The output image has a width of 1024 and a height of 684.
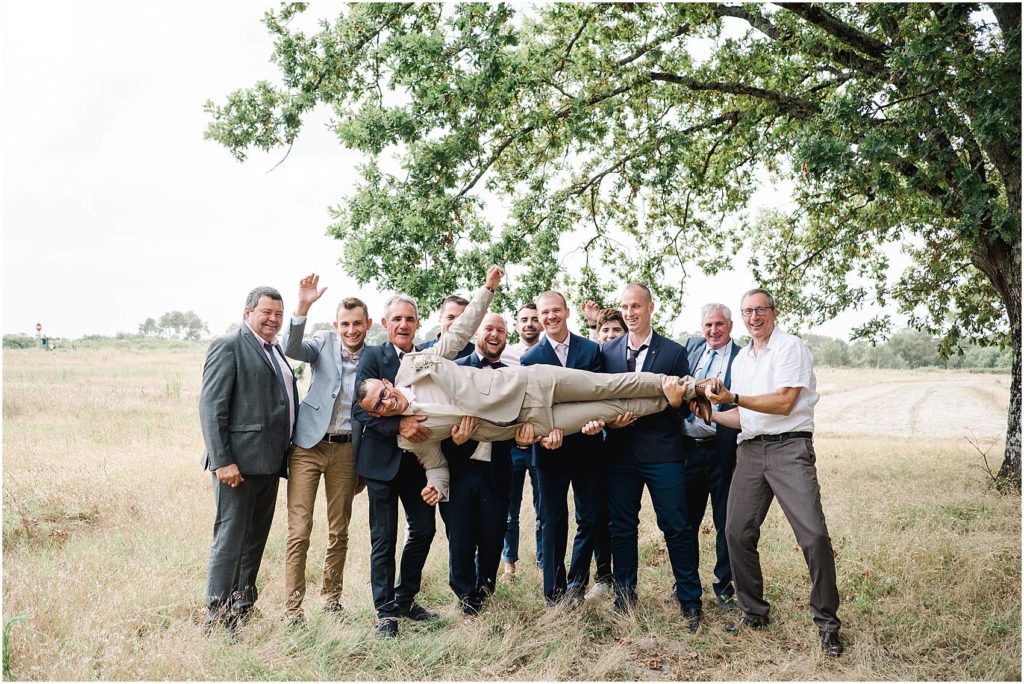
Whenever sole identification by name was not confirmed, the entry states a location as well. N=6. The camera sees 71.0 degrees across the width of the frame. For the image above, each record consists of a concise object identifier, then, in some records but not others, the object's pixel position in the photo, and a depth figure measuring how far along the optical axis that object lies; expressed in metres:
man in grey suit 4.96
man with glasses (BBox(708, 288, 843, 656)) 5.14
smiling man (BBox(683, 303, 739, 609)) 6.22
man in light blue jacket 5.45
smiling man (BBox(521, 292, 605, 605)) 5.87
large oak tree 8.31
